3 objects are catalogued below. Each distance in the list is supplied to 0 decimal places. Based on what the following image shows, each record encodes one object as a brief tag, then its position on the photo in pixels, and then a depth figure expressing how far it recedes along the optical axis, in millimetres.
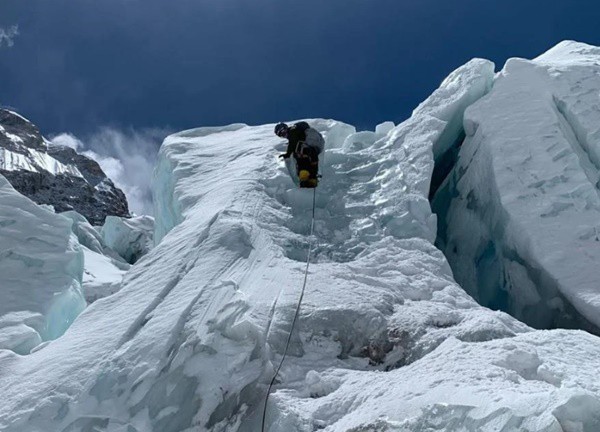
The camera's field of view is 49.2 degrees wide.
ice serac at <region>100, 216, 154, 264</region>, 28000
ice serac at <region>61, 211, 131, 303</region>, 17141
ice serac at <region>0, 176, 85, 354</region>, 7185
